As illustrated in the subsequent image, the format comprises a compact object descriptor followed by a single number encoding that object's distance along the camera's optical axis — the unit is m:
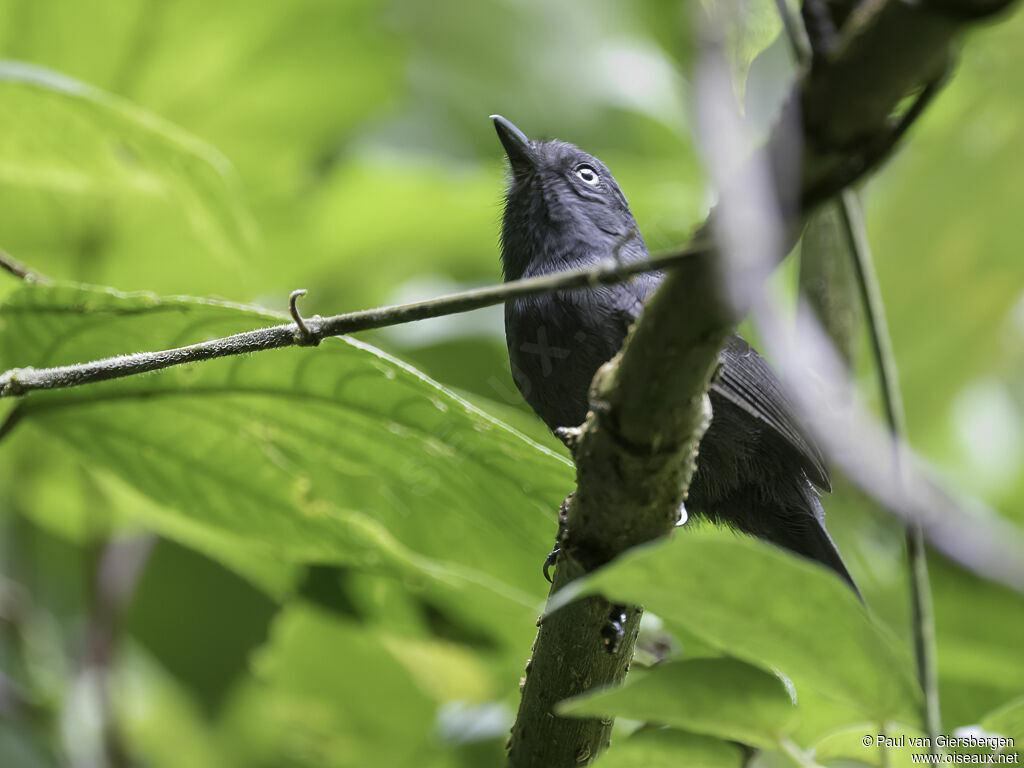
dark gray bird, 3.43
